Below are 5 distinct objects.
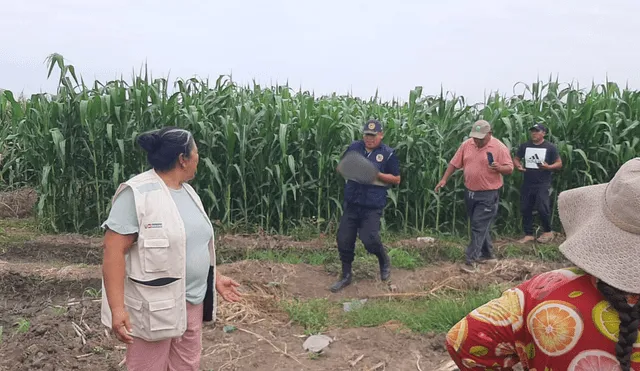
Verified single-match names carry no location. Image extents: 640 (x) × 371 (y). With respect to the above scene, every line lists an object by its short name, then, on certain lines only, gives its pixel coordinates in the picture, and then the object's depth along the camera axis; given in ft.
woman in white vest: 8.03
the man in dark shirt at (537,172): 23.85
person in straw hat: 4.06
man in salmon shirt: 20.70
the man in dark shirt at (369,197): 17.62
